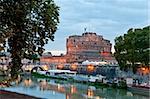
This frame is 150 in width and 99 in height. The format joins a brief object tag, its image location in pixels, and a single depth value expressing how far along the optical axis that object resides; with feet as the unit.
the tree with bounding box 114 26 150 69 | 163.84
